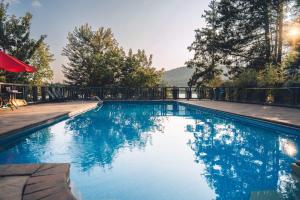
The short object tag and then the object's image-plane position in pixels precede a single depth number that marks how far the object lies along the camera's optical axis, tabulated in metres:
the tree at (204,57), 21.97
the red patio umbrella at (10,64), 6.55
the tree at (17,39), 17.56
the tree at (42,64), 19.88
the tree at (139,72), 17.94
